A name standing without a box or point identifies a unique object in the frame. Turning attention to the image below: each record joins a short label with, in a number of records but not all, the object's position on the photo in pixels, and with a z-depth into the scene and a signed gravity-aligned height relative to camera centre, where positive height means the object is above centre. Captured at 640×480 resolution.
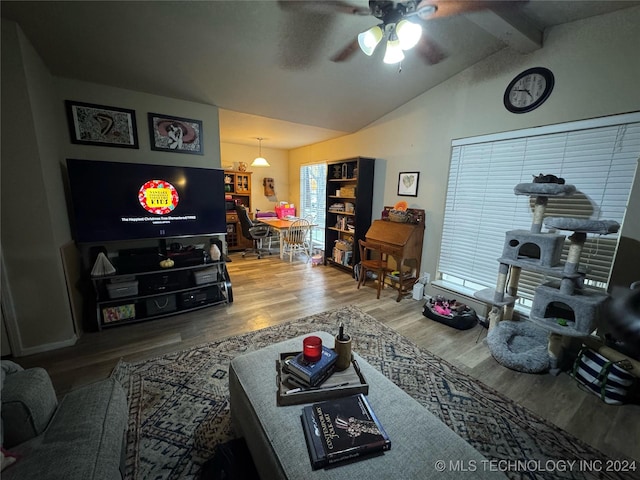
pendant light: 4.72 +0.55
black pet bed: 2.51 -1.18
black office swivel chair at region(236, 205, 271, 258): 4.79 -0.71
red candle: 1.21 -0.74
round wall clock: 2.13 +0.95
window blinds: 1.90 +0.12
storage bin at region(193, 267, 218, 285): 2.75 -0.92
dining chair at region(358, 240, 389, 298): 3.18 -0.89
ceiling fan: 1.50 +1.12
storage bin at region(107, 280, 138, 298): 2.37 -0.94
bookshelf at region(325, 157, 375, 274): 3.80 -0.21
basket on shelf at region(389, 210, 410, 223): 3.25 -0.26
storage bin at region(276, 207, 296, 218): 5.69 -0.43
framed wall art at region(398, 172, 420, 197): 3.24 +0.16
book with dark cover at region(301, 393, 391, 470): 0.89 -0.89
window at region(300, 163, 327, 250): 5.18 -0.05
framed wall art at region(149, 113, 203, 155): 2.67 +0.60
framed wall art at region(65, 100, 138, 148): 2.35 +0.59
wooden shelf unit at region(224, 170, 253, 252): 5.23 -0.13
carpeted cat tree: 1.73 -0.69
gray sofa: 0.81 -0.88
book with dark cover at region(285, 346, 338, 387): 1.15 -0.80
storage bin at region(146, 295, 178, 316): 2.55 -1.16
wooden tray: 1.10 -0.87
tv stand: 2.38 -0.99
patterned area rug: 1.27 -1.31
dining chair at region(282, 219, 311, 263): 4.68 -0.77
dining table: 4.65 -0.59
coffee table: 0.85 -0.91
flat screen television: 2.29 -0.12
